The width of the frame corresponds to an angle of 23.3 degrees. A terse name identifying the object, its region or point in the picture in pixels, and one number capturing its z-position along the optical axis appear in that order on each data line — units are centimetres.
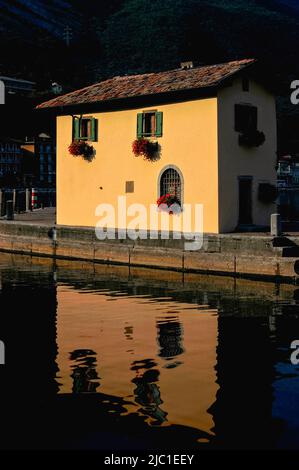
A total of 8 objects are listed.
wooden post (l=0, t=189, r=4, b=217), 3678
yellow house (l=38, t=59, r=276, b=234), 2623
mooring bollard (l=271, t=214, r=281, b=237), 2269
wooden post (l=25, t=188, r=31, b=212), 4197
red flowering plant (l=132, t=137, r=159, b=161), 2778
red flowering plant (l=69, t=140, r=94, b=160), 3041
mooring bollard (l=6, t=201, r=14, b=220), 3384
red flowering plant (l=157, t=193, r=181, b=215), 2712
